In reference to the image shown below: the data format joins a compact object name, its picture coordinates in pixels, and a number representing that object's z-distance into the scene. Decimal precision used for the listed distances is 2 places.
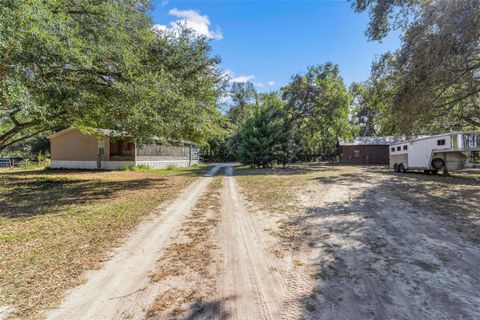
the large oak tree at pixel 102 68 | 5.90
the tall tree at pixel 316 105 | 24.72
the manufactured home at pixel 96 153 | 22.00
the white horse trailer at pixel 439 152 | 13.68
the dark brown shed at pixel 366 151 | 32.28
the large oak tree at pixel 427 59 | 7.82
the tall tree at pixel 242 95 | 55.59
